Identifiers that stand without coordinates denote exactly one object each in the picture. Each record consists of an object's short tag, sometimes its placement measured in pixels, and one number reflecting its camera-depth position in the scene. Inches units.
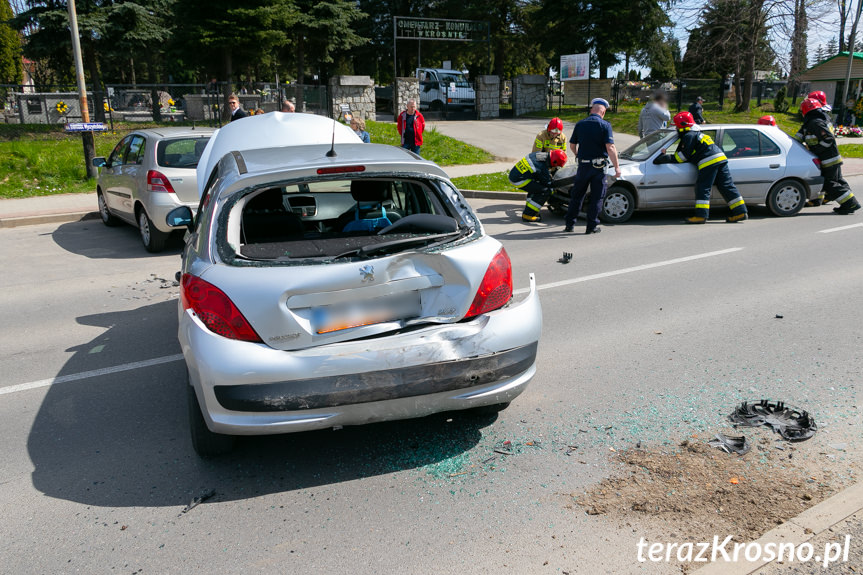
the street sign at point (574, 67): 1224.2
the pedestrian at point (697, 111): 693.9
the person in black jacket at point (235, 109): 477.2
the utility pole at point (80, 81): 514.1
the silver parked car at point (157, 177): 360.2
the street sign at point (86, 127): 512.4
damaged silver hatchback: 131.1
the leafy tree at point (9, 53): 1545.3
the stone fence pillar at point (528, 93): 1272.1
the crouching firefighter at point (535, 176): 434.9
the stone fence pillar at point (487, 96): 1184.8
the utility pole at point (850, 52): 1157.7
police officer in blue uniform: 378.3
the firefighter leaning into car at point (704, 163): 414.9
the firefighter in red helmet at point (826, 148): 449.1
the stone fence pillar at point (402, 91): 1029.8
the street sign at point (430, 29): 1162.6
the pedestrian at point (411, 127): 569.9
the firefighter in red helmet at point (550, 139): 450.0
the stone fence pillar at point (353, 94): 945.5
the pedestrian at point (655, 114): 581.6
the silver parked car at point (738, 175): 433.1
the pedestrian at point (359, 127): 486.0
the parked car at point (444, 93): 1197.1
